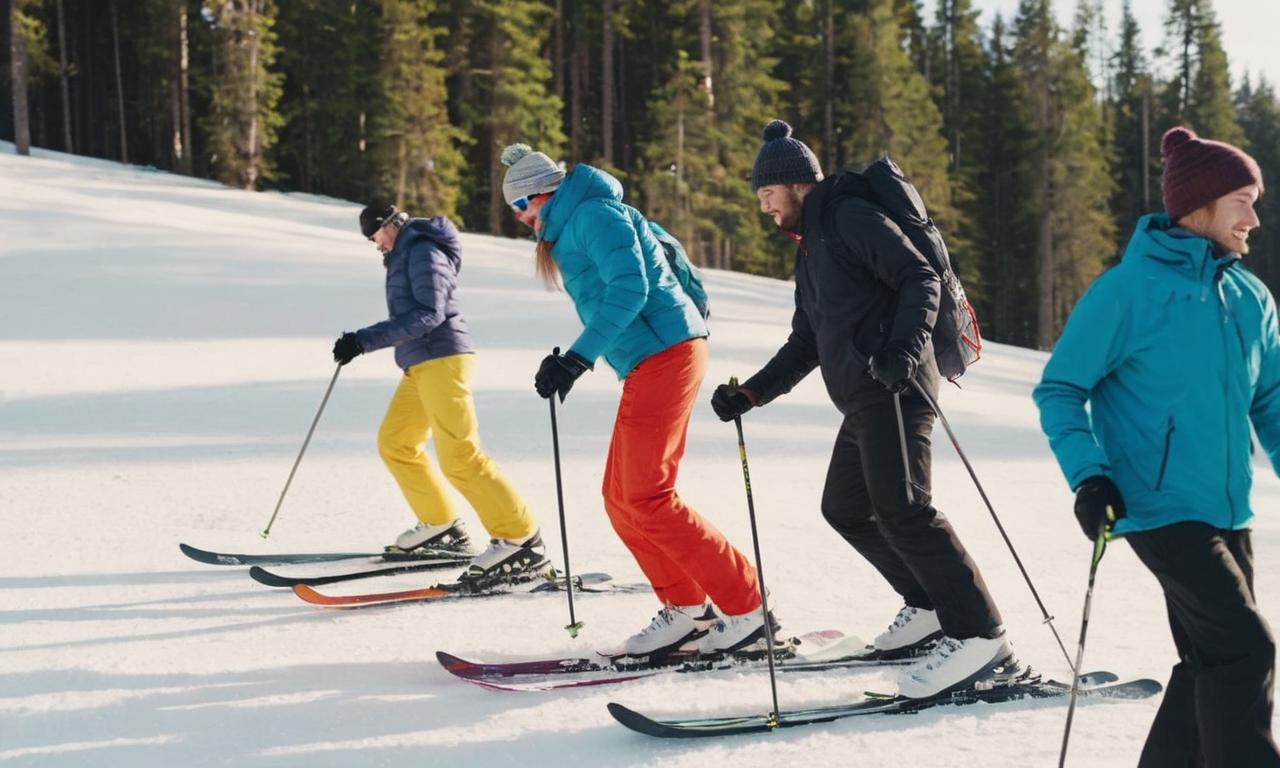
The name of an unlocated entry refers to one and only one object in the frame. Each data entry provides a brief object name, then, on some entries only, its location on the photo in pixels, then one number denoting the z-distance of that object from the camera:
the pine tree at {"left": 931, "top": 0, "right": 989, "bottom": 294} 44.03
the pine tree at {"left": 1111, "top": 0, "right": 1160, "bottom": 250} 50.37
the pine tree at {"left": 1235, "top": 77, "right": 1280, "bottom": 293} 57.22
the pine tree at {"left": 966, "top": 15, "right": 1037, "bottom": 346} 46.84
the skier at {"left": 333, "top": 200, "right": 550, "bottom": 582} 5.29
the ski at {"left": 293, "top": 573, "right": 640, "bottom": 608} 4.97
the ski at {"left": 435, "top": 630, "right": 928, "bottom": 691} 4.05
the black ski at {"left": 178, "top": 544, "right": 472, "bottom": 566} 5.68
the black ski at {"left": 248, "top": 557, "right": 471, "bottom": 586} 5.15
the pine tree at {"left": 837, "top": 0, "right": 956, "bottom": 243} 38.81
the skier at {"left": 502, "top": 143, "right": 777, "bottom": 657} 4.02
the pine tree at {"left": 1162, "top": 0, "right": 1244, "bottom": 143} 50.56
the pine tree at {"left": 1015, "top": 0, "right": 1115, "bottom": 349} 40.81
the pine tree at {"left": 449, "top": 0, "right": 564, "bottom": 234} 34.84
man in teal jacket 2.54
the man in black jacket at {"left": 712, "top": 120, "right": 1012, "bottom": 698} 3.58
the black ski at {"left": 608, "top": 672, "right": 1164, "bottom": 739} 3.44
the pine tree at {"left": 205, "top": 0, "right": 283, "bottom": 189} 32.22
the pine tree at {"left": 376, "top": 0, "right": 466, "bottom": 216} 33.12
